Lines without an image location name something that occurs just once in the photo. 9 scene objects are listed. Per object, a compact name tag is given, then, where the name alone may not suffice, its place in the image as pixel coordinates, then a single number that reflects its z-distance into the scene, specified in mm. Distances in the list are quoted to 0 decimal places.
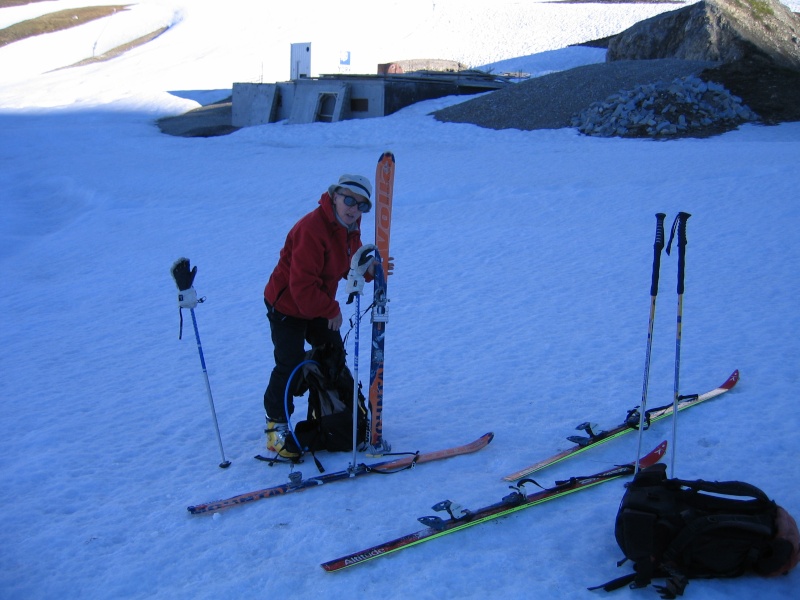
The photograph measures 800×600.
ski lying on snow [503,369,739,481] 4180
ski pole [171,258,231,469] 4285
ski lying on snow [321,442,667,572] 3340
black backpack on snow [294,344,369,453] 4434
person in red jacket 3988
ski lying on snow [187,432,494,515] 3975
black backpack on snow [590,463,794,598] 2941
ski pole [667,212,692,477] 3479
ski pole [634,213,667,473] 3357
